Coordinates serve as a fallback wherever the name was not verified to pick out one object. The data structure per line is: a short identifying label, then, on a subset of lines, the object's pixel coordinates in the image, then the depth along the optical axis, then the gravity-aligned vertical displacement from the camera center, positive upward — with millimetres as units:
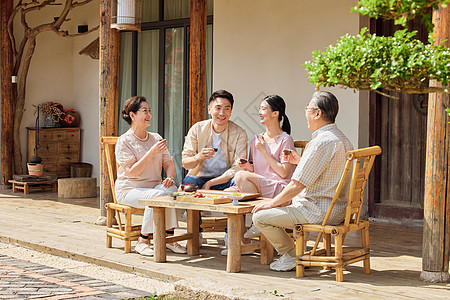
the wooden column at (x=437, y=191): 6160 -515
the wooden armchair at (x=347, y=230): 6149 -771
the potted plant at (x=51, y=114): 15134 -117
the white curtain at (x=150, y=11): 13388 +1316
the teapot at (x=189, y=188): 7217 -590
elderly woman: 7639 -472
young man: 7912 -297
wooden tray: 6733 -627
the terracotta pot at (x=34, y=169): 13822 -878
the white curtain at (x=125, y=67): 14122 +572
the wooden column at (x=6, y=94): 14367 +176
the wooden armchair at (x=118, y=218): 7689 -880
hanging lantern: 9113 +847
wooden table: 6555 -880
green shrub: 4262 +188
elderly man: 6349 -483
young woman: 7339 -394
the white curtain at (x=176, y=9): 12854 +1293
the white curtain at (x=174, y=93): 13066 +189
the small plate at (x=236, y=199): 6640 -616
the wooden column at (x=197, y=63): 9813 +441
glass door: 13010 +558
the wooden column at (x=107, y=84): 9541 +219
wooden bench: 13611 -1116
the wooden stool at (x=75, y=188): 12854 -1062
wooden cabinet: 15078 -639
